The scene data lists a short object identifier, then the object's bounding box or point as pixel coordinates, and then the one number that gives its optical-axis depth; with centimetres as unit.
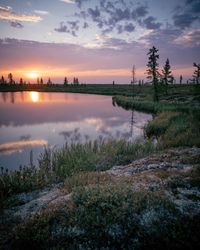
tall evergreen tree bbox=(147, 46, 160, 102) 4616
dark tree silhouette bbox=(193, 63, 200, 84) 5628
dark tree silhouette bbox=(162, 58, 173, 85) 6604
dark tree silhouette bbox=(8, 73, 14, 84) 16338
